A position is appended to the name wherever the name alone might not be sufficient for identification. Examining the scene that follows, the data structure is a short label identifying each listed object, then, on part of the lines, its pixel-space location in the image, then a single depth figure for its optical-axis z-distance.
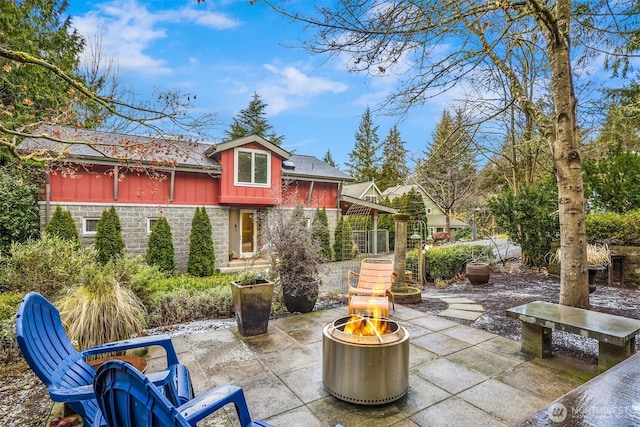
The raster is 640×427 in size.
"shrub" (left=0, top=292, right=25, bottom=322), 3.96
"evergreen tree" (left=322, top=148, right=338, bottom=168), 37.38
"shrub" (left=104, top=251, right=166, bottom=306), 4.25
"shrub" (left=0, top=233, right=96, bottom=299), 4.58
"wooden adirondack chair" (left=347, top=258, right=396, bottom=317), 4.54
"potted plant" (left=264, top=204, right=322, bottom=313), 5.05
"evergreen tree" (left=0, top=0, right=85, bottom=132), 8.93
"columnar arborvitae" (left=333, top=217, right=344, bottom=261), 14.31
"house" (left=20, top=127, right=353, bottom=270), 9.48
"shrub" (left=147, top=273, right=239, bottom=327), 4.84
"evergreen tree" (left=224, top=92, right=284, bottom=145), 25.30
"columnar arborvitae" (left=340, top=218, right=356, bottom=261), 14.26
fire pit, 2.43
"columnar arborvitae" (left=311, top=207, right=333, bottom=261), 13.22
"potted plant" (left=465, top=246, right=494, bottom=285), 7.52
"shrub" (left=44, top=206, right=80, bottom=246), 8.76
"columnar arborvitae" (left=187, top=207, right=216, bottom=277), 10.74
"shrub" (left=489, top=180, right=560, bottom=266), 8.67
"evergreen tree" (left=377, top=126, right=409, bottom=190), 31.39
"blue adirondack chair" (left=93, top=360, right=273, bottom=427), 1.06
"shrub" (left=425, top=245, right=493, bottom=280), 8.65
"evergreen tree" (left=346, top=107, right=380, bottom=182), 33.69
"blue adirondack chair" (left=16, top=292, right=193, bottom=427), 1.67
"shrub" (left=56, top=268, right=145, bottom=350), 3.12
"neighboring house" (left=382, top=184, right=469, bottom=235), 27.45
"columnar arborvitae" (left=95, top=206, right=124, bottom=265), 9.44
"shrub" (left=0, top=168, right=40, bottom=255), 8.45
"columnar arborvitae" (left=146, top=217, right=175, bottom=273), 10.16
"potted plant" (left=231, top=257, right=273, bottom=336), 4.02
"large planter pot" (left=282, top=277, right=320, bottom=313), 5.02
